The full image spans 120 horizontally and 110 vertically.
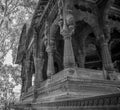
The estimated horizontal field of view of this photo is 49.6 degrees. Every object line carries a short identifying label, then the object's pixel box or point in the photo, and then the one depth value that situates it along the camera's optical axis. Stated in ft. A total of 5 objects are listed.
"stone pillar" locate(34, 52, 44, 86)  28.32
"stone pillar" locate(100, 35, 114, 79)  20.76
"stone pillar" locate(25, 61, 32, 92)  36.88
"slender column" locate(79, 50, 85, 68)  28.64
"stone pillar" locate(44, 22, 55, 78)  22.96
